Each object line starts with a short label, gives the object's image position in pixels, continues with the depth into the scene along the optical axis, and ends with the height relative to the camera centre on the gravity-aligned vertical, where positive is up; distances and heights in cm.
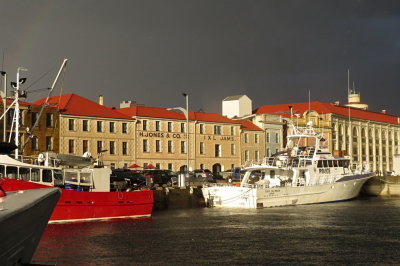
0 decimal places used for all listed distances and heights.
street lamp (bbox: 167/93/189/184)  6029 +677
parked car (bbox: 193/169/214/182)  7135 -139
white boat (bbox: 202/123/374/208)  5325 -189
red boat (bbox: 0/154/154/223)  3603 -170
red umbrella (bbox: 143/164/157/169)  7861 -14
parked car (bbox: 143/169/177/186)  6538 -118
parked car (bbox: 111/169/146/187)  5869 -123
